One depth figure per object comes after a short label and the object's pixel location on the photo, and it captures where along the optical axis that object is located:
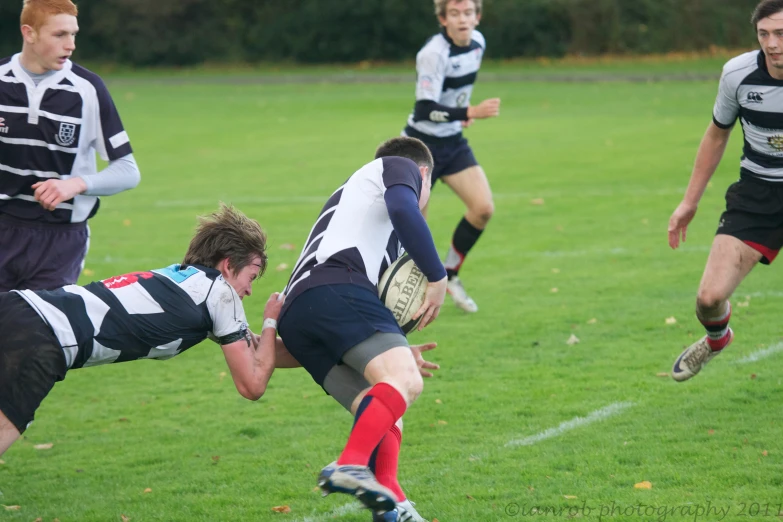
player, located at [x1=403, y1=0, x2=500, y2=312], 18.86
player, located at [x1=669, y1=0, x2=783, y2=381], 12.10
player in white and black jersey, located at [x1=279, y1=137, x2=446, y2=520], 9.07
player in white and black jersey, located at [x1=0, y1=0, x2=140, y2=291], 11.33
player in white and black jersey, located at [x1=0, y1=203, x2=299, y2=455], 9.00
